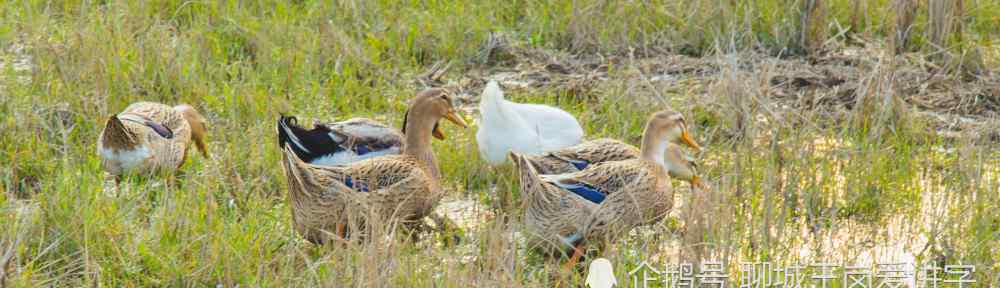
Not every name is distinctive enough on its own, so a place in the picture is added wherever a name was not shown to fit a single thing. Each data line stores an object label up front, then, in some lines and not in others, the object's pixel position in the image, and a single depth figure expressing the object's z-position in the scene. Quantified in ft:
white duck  40.04
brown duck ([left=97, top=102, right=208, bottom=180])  38.81
